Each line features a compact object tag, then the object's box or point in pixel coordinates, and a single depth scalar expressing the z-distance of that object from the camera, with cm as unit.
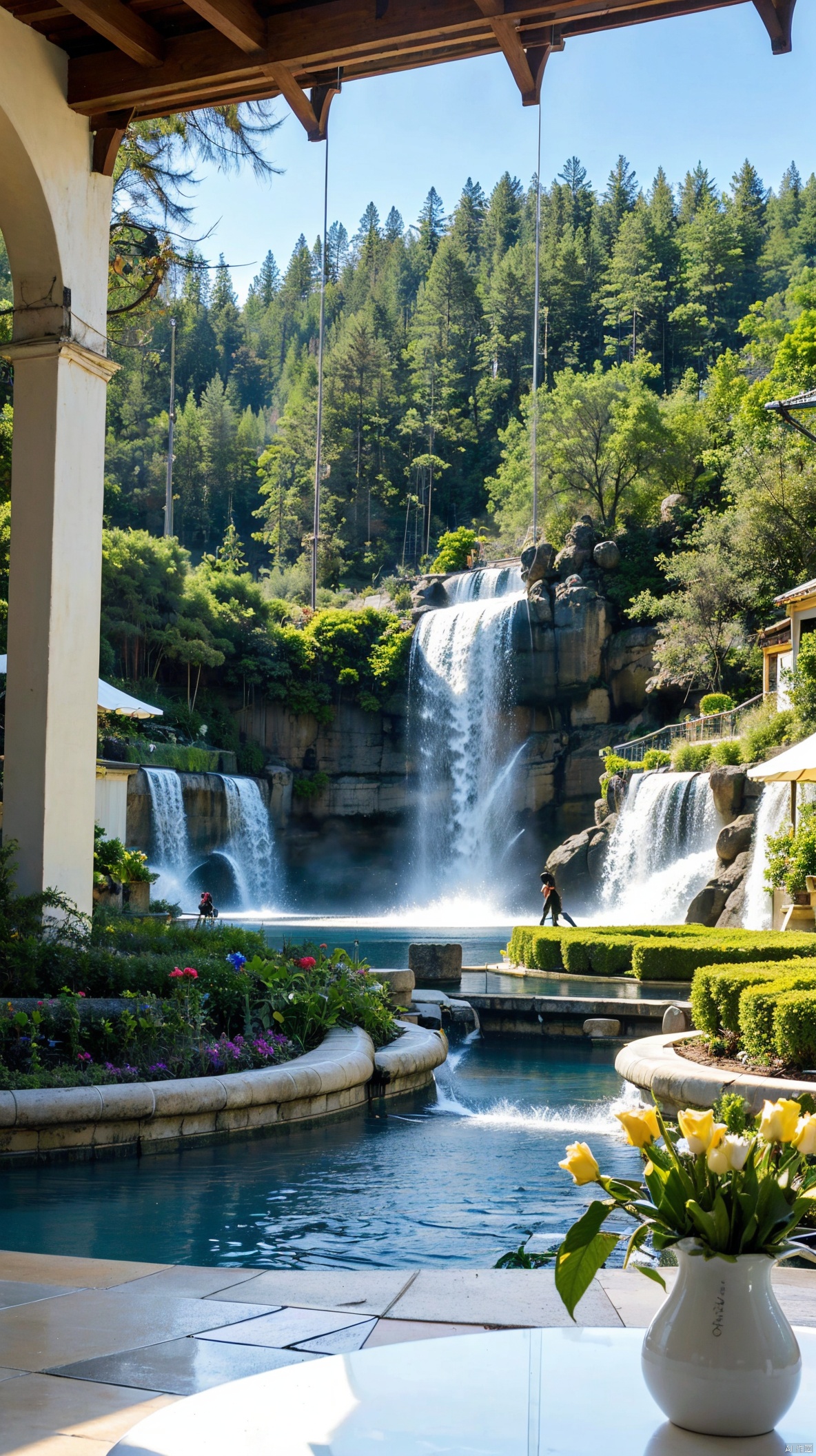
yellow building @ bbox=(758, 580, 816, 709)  2739
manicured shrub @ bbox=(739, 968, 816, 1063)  714
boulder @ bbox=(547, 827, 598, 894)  2884
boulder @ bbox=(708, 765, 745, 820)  2473
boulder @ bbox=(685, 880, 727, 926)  2252
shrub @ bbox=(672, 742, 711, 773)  2778
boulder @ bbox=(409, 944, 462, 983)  1455
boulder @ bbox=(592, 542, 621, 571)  3694
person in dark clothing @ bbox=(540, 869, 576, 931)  2028
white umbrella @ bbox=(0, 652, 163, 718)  1752
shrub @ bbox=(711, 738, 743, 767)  2619
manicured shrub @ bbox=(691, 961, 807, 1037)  775
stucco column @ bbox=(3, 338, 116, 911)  810
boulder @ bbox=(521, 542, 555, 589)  3644
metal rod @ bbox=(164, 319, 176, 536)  5678
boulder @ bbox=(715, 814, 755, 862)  2320
